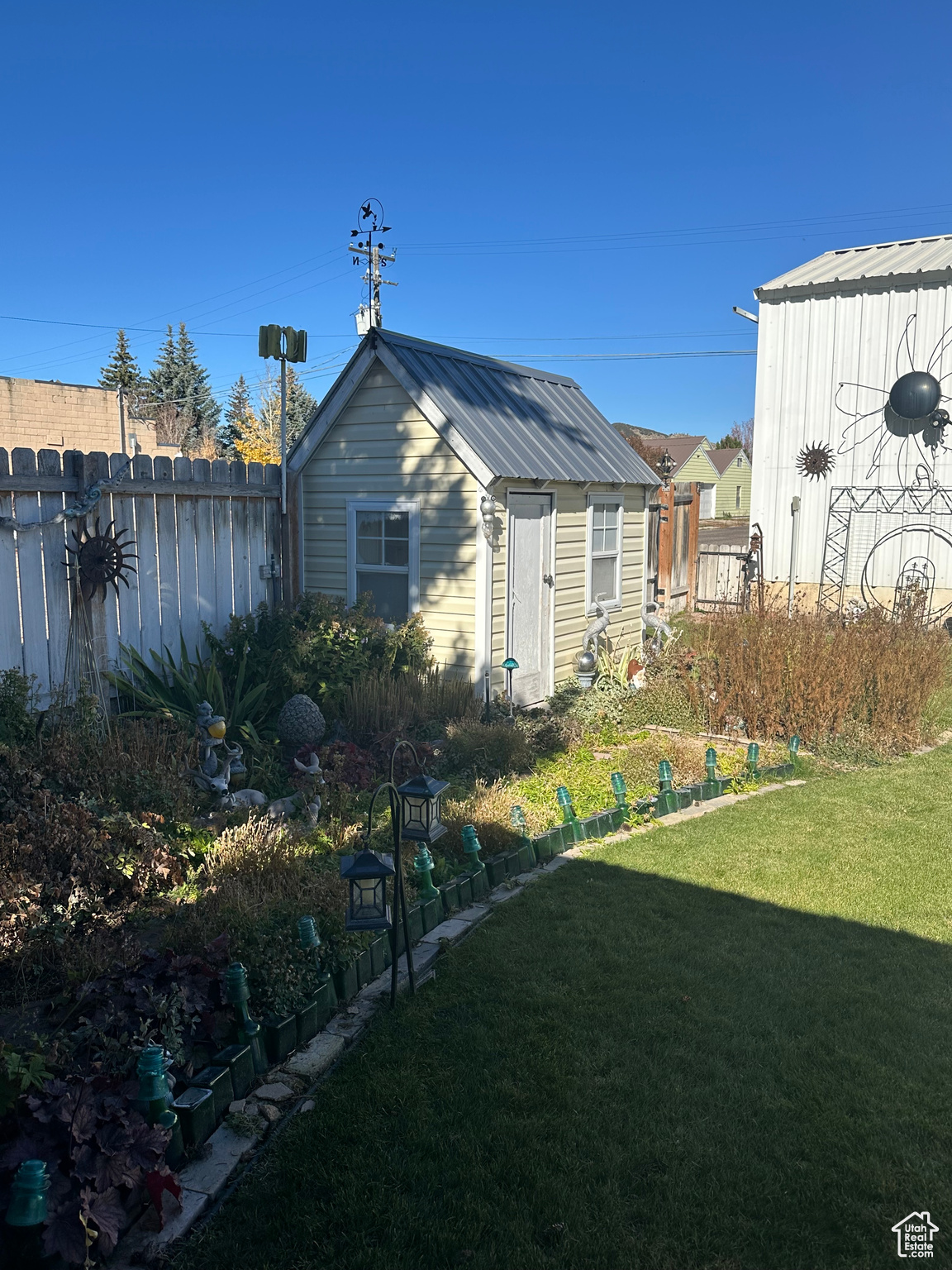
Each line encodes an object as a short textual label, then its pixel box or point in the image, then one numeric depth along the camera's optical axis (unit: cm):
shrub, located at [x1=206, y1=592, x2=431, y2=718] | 809
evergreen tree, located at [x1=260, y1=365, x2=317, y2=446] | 3738
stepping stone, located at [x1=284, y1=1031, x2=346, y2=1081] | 351
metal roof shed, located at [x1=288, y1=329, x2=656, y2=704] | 880
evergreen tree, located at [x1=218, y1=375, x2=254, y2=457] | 4003
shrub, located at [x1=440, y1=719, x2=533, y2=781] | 717
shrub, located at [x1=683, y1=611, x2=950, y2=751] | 817
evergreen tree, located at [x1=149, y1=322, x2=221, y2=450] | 3900
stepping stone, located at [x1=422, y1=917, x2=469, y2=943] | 455
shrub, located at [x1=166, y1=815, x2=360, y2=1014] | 380
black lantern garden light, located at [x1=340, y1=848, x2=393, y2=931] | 369
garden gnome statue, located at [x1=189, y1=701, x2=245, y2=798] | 593
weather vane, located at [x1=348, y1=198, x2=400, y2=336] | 2781
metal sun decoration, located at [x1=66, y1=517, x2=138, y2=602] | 715
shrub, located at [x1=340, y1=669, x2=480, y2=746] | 796
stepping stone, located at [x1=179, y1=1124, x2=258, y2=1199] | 289
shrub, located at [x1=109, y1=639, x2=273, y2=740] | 728
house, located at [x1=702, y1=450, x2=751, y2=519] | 5353
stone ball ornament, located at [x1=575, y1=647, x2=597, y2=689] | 981
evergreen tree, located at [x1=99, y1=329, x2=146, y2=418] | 4043
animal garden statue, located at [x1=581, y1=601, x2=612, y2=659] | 1010
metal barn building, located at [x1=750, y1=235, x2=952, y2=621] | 1455
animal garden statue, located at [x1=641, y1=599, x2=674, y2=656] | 1105
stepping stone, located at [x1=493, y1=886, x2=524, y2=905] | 506
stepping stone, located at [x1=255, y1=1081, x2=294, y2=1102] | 333
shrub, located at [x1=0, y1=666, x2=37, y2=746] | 579
